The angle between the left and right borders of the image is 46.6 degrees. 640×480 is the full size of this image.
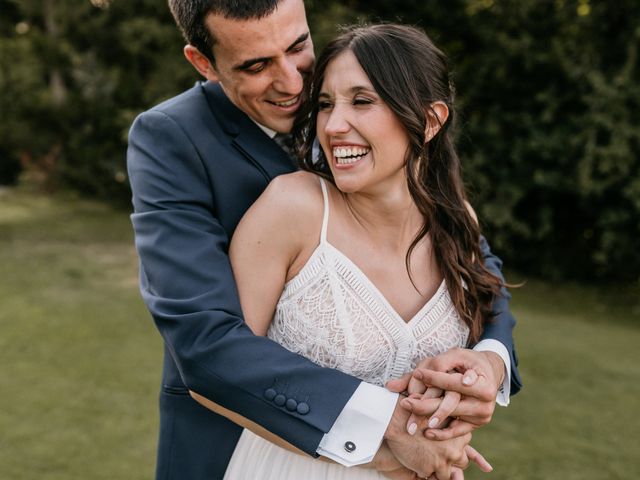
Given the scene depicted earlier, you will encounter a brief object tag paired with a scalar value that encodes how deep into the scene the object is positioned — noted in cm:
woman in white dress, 197
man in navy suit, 180
